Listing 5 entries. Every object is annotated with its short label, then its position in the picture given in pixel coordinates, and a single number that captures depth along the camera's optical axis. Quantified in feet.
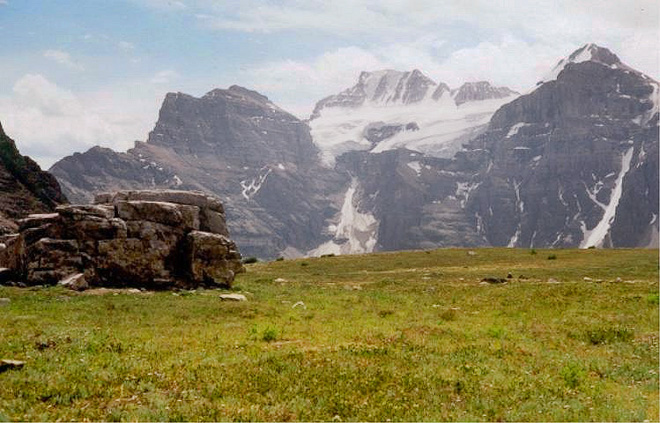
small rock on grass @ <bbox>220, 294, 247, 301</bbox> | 117.80
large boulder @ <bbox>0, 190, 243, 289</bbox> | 130.52
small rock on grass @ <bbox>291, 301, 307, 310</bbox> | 111.75
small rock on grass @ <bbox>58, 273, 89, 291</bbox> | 122.83
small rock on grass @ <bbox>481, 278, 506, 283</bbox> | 161.67
